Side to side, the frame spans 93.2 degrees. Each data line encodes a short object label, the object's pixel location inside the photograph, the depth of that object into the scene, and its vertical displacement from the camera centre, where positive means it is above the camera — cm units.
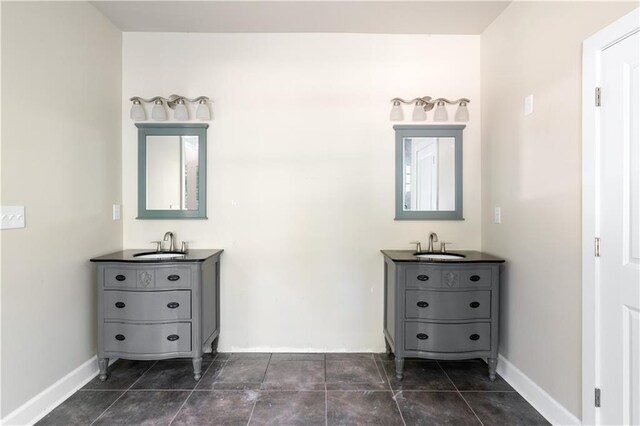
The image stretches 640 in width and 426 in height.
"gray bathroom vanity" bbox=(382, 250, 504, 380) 213 -67
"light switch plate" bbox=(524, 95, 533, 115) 198 +72
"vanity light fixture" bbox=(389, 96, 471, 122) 251 +86
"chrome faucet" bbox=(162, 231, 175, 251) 254 -22
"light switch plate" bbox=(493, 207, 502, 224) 234 -2
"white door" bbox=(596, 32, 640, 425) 138 -11
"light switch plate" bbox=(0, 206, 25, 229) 163 -3
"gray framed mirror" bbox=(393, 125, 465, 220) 259 +32
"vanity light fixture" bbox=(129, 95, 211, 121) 250 +86
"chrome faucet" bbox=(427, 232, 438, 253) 250 -23
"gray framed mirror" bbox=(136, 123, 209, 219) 258 +35
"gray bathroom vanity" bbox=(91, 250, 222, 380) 211 -67
